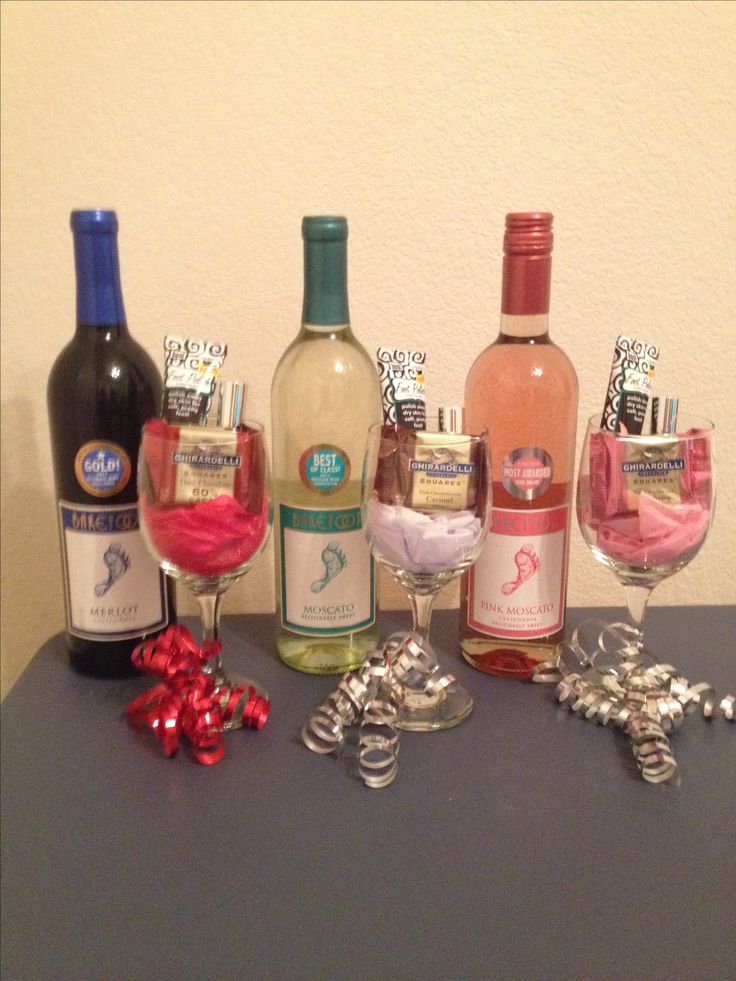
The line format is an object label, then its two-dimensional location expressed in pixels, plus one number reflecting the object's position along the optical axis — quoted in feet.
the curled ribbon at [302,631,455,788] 1.72
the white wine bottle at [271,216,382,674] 1.98
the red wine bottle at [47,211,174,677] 1.86
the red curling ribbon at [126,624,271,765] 1.74
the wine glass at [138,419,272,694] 1.73
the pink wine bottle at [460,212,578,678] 1.94
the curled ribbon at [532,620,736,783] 1.71
